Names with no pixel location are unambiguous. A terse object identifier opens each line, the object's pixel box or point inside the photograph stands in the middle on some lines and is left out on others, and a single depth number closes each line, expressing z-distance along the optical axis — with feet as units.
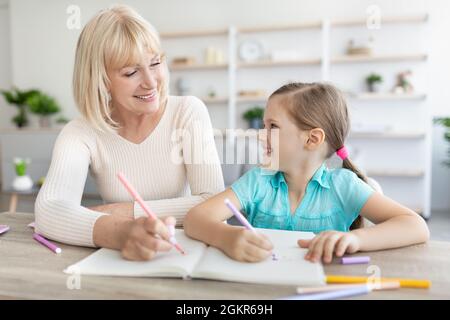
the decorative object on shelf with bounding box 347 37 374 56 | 13.91
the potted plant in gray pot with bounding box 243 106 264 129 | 15.10
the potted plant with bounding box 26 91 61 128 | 16.97
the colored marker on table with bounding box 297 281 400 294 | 1.95
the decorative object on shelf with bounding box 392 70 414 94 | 13.91
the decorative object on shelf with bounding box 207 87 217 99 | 15.66
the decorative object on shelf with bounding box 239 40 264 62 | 15.34
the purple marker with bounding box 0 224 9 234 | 3.18
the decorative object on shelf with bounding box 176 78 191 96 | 15.89
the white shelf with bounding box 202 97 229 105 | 15.31
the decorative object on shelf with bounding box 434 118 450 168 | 12.17
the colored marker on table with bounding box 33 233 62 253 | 2.69
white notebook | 2.09
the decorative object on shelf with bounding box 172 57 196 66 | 15.49
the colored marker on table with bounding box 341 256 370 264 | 2.36
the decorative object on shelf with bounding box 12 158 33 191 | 12.05
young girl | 3.34
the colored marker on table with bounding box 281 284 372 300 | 1.89
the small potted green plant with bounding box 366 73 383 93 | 14.07
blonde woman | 3.48
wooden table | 1.96
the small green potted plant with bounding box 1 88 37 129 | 17.24
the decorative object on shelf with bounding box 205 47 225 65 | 15.44
